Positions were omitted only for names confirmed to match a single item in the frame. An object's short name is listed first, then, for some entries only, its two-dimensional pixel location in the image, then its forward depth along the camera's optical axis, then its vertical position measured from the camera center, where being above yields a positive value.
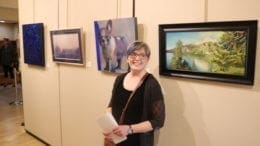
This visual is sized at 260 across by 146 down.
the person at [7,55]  9.62 -0.05
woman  2.13 -0.39
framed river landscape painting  1.92 +0.02
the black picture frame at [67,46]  3.41 +0.10
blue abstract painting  4.19 +0.15
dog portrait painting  2.67 +0.12
